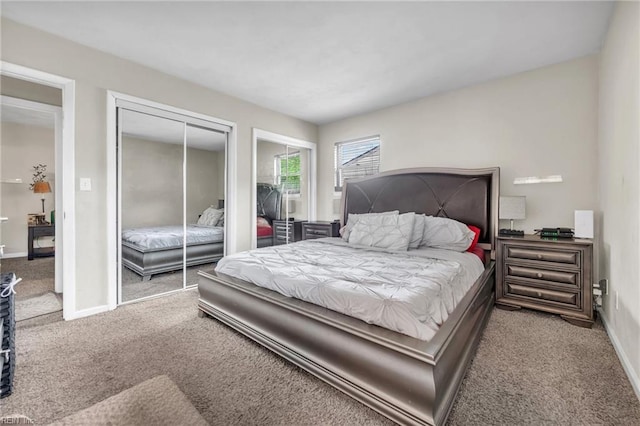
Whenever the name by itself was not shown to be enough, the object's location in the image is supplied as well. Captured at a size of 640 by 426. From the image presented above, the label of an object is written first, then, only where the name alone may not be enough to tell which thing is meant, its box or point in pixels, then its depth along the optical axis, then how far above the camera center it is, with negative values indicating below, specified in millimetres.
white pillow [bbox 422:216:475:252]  2904 -251
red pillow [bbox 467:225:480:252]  2930 -269
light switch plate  2640 +276
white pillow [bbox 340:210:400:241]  3445 -151
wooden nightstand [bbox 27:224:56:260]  4934 -454
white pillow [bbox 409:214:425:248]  2963 -235
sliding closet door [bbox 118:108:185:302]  3008 +109
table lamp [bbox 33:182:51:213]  5304 +475
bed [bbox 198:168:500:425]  1230 -776
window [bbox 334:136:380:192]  4472 +941
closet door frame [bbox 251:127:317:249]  4121 +878
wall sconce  2893 +369
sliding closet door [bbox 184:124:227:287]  3545 +199
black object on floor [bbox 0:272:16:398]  1505 -737
